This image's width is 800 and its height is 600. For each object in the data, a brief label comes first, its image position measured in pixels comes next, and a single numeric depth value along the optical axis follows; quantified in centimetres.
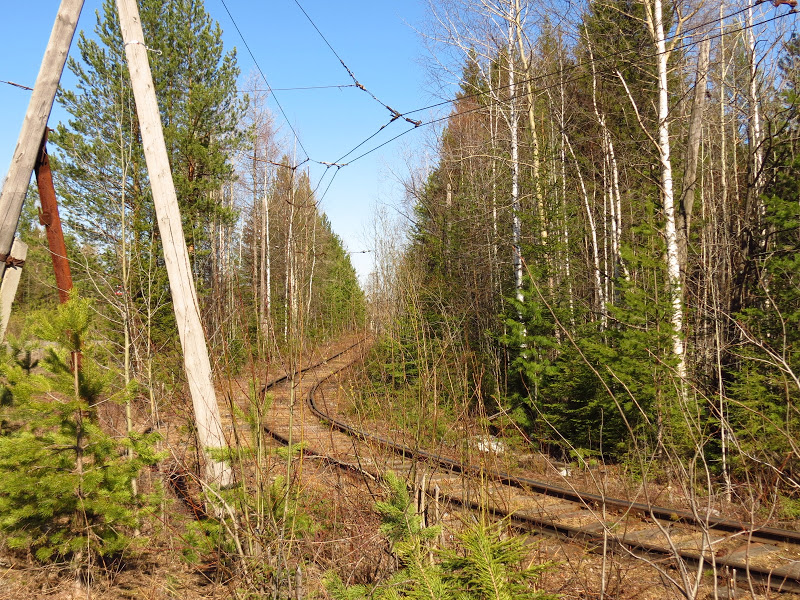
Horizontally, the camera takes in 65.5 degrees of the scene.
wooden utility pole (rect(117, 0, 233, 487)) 563
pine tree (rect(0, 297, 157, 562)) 464
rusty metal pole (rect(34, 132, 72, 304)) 568
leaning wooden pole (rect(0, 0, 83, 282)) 500
